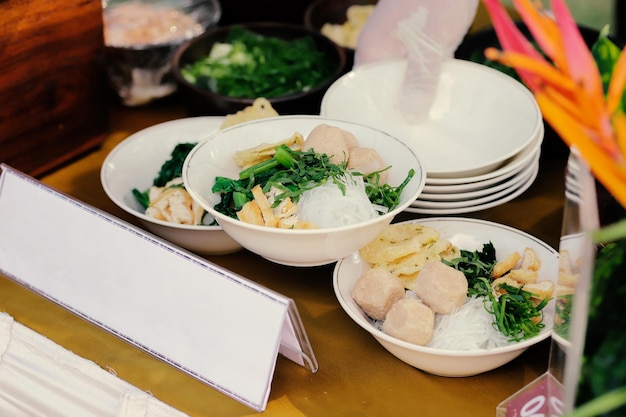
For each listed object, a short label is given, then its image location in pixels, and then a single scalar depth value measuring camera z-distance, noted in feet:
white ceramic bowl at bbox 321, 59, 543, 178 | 4.77
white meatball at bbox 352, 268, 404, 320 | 3.41
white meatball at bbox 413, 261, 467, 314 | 3.34
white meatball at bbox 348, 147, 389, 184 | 3.81
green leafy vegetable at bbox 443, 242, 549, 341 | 3.30
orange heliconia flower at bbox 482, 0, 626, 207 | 1.92
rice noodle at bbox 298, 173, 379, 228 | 3.44
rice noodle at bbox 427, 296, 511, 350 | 3.25
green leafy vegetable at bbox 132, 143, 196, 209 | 4.57
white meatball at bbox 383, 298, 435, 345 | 3.22
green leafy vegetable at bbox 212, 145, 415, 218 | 3.61
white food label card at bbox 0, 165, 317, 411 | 3.18
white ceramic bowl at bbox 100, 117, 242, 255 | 4.07
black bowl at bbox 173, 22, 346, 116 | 5.01
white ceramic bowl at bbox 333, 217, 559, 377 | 3.19
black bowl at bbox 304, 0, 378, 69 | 6.64
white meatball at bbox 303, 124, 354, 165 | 3.76
